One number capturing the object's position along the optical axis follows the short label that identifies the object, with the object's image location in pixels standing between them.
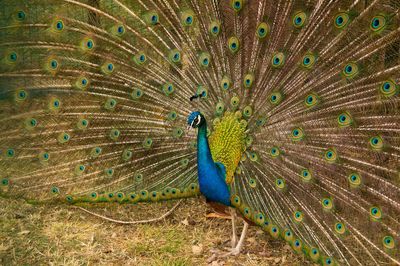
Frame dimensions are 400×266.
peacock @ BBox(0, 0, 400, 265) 2.48
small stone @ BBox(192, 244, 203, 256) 3.23
